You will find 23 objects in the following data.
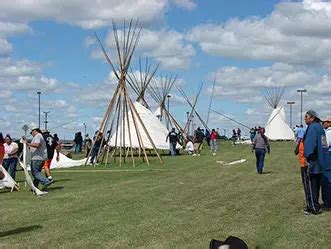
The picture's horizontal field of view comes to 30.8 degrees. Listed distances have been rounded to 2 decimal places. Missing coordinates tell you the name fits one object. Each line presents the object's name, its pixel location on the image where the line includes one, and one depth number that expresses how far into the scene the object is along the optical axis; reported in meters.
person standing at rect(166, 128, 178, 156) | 34.88
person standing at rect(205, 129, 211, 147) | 47.75
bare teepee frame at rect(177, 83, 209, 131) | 44.91
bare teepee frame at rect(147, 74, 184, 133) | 41.61
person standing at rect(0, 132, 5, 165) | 10.67
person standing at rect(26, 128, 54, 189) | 15.61
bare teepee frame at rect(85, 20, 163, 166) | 28.30
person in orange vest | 11.09
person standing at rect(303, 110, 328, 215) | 10.82
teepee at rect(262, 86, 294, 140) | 62.25
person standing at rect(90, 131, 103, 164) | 28.12
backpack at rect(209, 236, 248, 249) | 6.96
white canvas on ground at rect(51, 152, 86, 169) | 27.58
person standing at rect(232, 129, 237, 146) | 57.40
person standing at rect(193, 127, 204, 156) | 38.11
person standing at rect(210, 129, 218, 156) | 39.91
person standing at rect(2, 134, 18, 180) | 19.46
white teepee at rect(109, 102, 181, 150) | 35.50
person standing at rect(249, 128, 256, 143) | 49.58
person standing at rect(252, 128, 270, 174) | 20.17
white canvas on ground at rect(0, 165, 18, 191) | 16.72
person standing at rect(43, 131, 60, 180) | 18.62
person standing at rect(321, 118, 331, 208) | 11.52
